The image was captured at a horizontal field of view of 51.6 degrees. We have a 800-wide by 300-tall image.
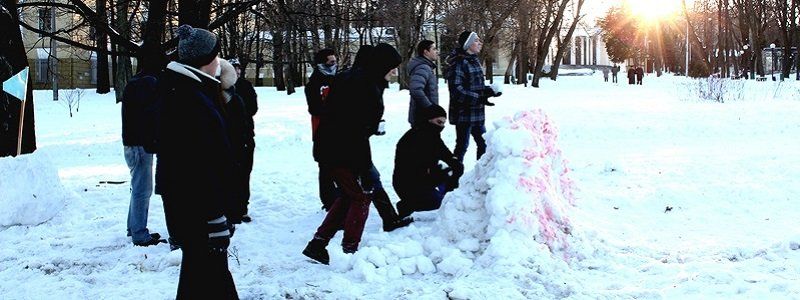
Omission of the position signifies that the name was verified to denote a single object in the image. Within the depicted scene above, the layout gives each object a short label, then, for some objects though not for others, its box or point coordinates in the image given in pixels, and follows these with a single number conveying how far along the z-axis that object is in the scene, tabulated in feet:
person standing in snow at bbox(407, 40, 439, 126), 25.38
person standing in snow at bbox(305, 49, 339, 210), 24.47
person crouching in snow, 22.41
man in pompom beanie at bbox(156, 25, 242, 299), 12.16
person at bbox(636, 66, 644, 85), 145.48
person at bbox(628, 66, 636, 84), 147.43
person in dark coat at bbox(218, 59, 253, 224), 13.08
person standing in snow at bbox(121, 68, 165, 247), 19.65
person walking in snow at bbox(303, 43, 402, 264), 18.28
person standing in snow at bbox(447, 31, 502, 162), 27.27
